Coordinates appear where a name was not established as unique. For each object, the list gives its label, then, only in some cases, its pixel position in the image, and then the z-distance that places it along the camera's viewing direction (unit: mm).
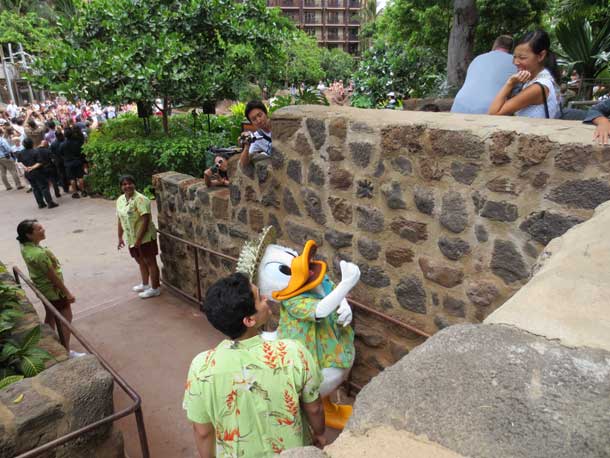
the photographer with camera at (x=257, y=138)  4094
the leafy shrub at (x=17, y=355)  2717
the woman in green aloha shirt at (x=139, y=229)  5258
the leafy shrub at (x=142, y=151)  9734
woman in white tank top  2844
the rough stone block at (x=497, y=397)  886
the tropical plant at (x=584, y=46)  6715
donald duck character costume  2566
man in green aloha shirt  1820
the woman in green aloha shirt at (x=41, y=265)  4156
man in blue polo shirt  3236
